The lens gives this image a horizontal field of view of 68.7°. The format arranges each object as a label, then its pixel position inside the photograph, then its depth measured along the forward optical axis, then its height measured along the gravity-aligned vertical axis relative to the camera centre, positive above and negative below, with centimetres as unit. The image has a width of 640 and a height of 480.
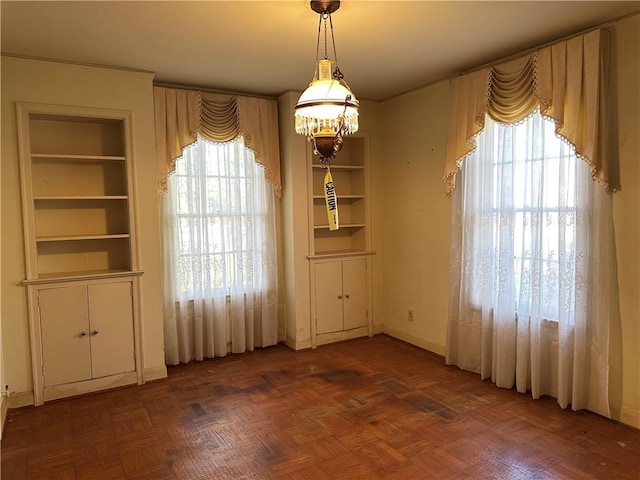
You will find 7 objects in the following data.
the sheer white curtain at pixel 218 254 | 427 -31
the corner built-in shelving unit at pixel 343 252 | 481 -35
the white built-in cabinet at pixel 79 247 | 351 -19
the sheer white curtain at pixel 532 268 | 306 -38
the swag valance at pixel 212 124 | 406 +90
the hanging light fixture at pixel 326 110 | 236 +56
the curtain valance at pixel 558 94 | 294 +85
